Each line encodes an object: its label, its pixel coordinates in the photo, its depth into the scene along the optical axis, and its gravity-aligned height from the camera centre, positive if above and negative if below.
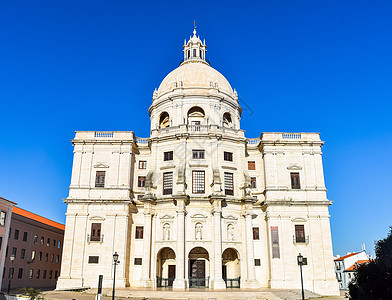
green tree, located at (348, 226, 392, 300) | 16.03 -0.73
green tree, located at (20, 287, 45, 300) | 21.42 -1.99
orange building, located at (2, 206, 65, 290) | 45.31 +1.39
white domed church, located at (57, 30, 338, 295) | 38.88 +5.68
